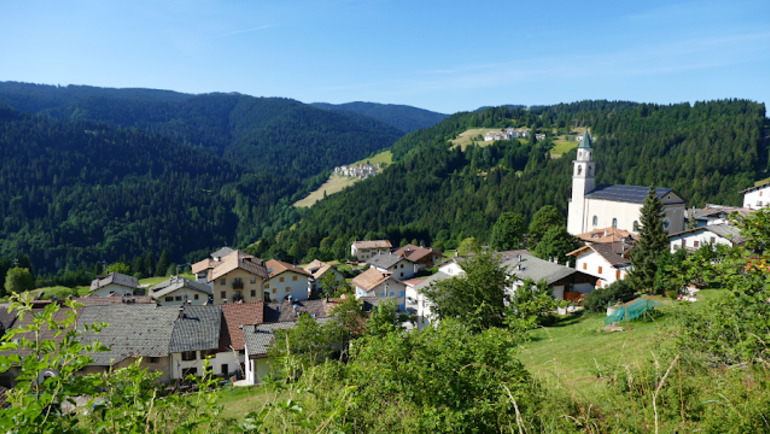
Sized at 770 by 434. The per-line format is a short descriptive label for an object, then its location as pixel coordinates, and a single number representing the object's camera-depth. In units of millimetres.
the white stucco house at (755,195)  74738
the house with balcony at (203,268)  65506
